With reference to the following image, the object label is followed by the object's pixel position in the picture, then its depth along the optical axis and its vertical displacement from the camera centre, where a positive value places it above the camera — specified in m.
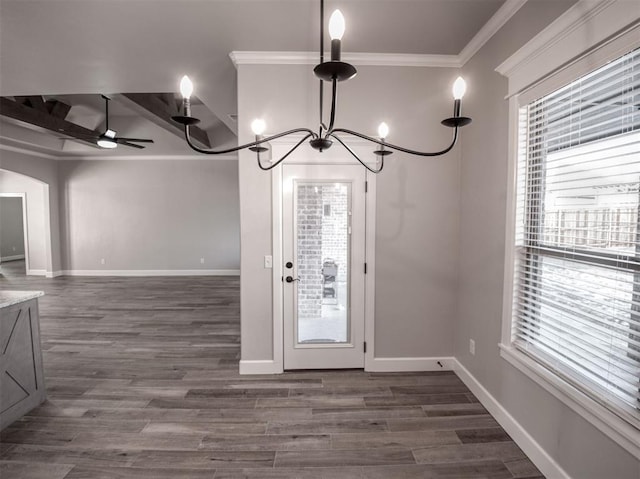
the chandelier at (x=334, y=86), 0.83 +0.44
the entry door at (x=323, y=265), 2.73 -0.40
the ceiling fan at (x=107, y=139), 4.55 +1.29
